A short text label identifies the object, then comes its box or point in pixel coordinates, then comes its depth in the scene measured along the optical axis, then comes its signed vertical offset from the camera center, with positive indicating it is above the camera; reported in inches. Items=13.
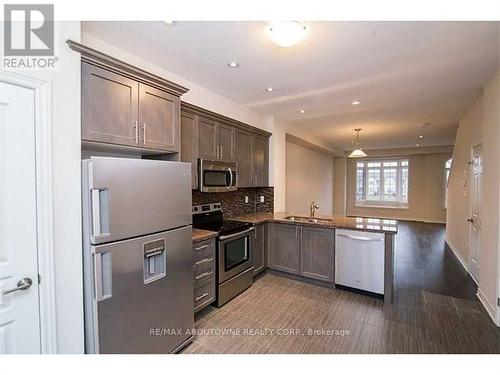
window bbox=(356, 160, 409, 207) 384.2 +0.8
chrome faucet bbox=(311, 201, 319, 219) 163.0 -15.8
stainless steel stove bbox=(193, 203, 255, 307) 117.1 -33.0
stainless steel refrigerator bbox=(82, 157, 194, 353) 65.9 -20.9
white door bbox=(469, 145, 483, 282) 139.1 -14.4
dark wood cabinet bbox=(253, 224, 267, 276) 146.2 -39.3
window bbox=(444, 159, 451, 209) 341.1 +16.8
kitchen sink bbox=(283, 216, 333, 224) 149.5 -22.4
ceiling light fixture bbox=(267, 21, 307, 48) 72.8 +44.7
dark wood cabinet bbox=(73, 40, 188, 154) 70.3 +25.0
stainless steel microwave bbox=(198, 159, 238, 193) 121.1 +4.1
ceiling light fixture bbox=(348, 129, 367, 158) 232.8 +28.1
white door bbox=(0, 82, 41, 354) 55.1 -9.2
